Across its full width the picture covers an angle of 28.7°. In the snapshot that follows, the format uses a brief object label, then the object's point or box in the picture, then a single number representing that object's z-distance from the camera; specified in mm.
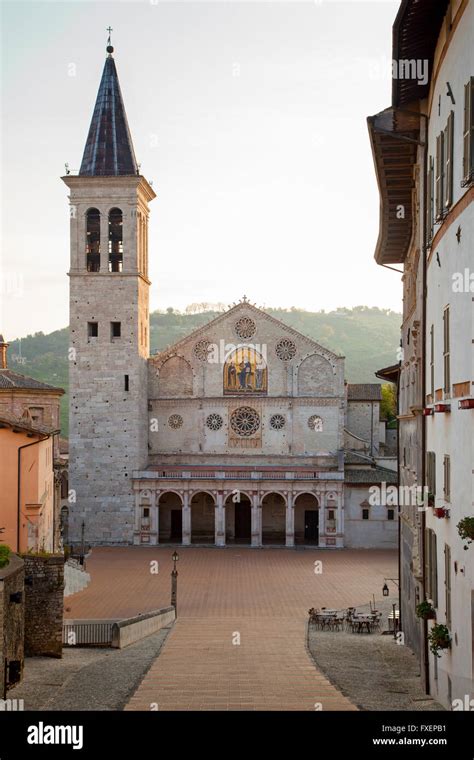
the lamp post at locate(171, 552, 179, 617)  35188
